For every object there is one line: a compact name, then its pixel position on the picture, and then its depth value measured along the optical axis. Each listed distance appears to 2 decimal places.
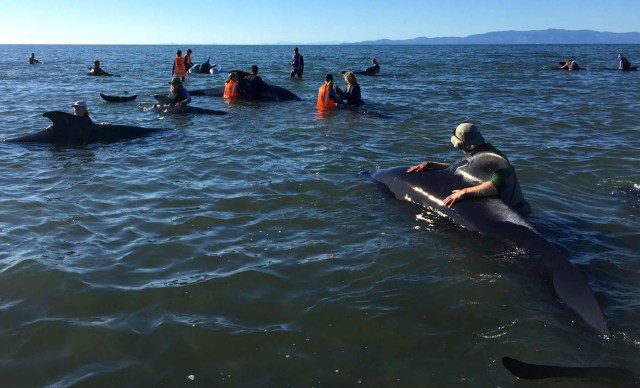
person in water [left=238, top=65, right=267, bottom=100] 22.75
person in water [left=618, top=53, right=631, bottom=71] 38.69
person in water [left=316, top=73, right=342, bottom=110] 19.56
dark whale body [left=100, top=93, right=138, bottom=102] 22.08
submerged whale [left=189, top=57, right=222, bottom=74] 39.44
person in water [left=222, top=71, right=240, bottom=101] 22.80
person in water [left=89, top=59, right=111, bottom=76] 34.54
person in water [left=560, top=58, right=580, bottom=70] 39.78
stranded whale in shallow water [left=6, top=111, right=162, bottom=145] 13.73
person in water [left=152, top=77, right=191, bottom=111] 19.52
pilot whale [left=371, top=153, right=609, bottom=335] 5.87
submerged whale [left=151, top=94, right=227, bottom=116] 18.98
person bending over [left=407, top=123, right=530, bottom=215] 7.92
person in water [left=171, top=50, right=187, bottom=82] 28.89
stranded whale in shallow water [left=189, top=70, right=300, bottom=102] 22.83
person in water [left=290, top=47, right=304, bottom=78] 34.28
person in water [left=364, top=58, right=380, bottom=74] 37.62
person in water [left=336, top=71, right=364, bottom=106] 19.94
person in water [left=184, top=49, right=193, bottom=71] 33.11
